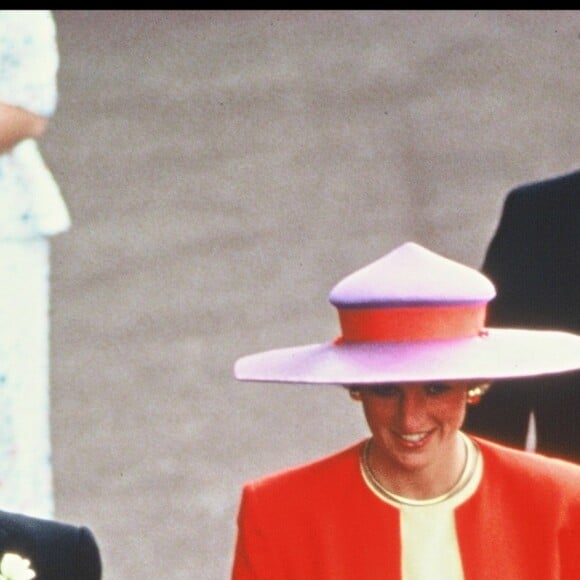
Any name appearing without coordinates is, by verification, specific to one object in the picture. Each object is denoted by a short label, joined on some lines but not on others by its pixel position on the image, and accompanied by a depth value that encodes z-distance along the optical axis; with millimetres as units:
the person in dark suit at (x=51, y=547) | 18851
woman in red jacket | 18725
